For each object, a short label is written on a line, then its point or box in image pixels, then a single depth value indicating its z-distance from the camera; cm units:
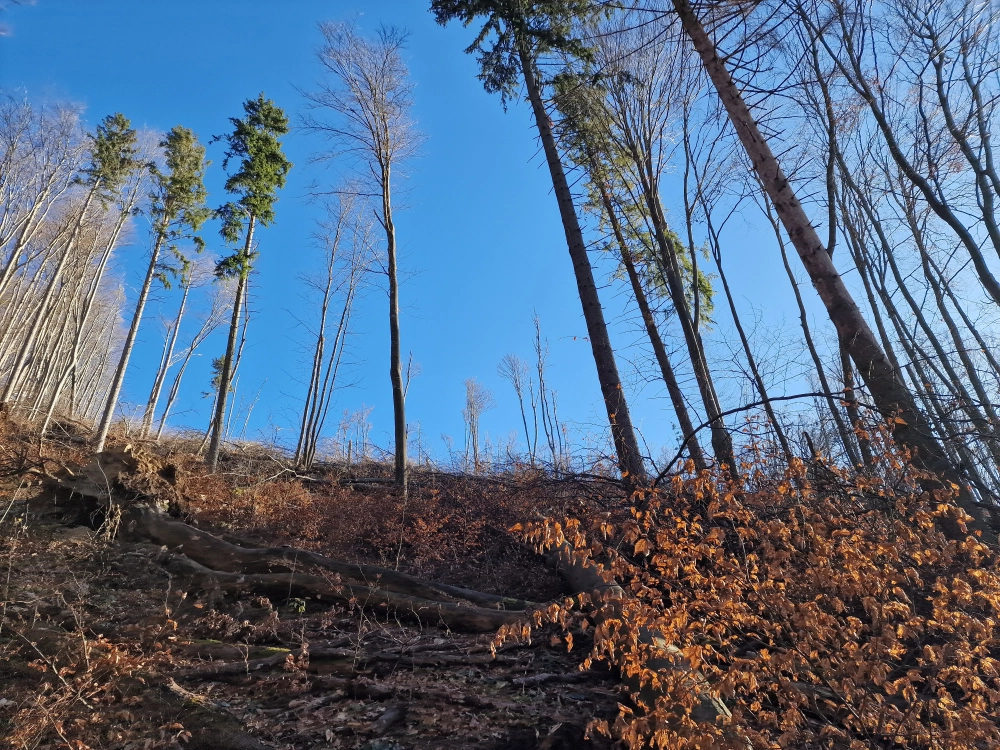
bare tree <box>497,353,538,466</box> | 2794
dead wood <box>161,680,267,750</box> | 297
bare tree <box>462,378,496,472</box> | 3338
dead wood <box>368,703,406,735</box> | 316
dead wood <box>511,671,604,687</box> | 381
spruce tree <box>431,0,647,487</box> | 927
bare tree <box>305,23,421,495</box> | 1302
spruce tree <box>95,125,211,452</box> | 1582
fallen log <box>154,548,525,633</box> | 482
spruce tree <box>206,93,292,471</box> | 1445
